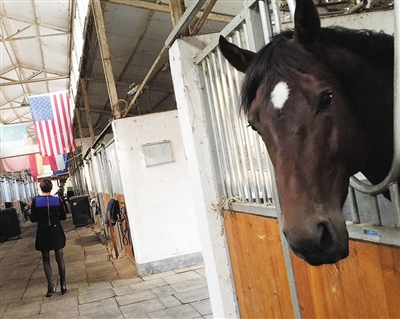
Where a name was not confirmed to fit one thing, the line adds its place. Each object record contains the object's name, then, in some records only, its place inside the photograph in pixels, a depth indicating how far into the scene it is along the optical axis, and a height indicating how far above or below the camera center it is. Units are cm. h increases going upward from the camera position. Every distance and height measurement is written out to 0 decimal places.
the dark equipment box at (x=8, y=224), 1542 -117
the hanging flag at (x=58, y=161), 2059 +125
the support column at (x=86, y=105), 1138 +221
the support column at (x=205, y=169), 308 -7
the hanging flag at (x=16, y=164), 2031 +147
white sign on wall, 672 +25
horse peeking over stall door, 121 +8
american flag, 1134 +188
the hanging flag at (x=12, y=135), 1723 +246
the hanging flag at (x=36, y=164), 2139 +135
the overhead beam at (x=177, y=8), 334 +129
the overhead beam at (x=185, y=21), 257 +100
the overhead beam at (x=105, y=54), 677 +208
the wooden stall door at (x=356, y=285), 152 -63
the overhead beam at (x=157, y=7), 656 +262
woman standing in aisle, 597 -53
